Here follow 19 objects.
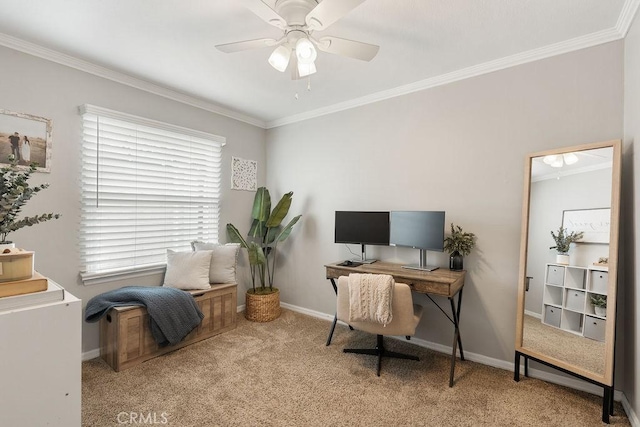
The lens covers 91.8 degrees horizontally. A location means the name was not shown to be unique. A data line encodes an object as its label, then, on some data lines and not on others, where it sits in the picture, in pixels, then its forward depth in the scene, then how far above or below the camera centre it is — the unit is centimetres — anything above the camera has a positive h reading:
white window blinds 272 +14
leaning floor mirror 197 -31
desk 233 -54
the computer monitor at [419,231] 262 -16
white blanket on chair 224 -64
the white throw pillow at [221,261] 332 -59
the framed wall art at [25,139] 228 +47
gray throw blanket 255 -87
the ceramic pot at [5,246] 123 -18
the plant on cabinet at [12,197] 116 +1
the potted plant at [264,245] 358 -47
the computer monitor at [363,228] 303 -17
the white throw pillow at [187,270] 305 -64
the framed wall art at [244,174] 389 +43
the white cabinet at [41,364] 108 -60
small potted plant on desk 261 -27
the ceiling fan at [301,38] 155 +98
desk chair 227 -79
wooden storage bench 246 -111
